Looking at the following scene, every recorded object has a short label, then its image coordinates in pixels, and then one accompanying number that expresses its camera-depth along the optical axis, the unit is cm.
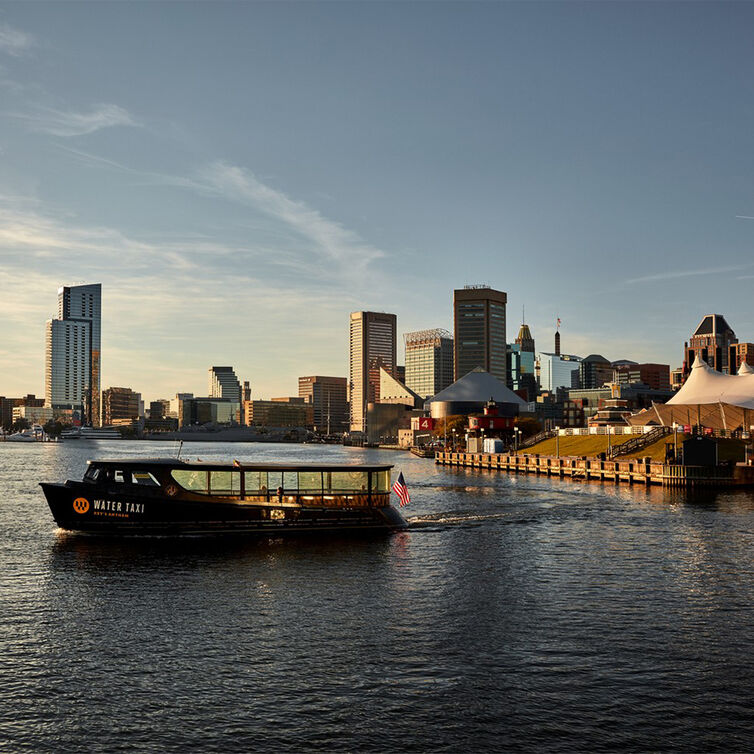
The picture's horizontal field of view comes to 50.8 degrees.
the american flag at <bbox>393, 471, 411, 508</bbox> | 6247
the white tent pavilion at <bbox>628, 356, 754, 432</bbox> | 14288
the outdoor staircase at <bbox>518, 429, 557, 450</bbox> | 17738
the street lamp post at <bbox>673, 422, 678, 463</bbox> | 10868
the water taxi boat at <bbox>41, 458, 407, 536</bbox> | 5484
